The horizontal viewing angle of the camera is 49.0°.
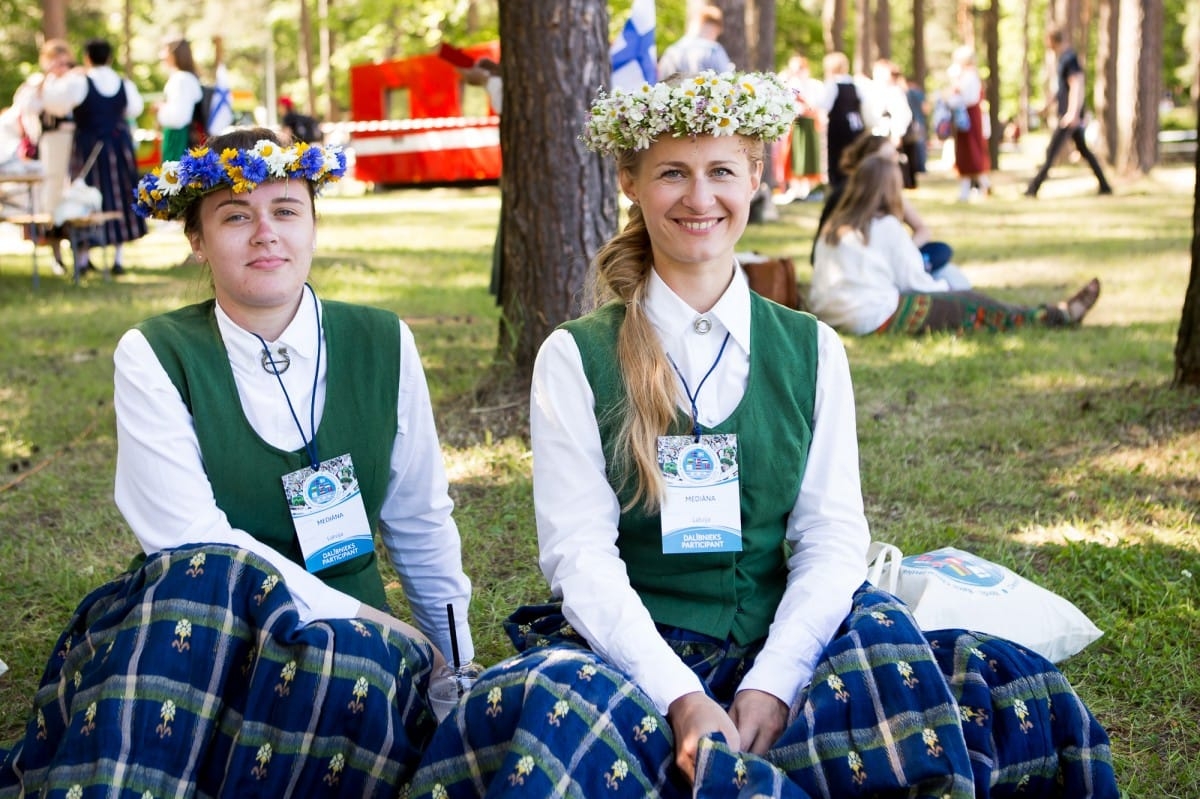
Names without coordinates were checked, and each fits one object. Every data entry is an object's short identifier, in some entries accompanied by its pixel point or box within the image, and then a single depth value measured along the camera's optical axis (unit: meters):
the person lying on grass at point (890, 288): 7.19
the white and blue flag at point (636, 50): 7.95
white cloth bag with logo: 3.03
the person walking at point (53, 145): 10.77
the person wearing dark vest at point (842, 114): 14.45
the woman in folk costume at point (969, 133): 15.95
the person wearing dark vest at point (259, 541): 2.22
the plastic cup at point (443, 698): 2.45
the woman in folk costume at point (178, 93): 11.30
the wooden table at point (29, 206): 9.76
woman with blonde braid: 2.11
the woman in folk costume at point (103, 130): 10.88
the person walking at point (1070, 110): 15.12
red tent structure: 21.86
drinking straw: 2.86
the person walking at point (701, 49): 10.81
